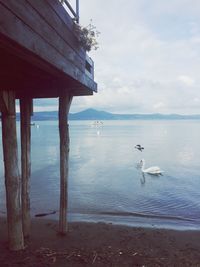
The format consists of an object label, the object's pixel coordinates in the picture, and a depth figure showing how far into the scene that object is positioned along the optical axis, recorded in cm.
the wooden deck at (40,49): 338
